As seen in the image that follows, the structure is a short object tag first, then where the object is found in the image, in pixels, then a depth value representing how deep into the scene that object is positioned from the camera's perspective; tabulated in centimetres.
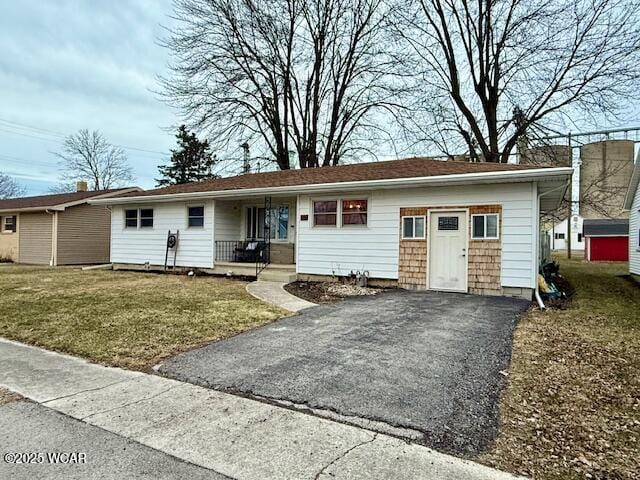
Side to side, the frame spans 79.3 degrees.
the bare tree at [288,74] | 1927
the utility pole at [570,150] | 1590
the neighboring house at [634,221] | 1359
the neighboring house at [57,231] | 1780
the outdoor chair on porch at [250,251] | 1279
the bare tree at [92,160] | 3516
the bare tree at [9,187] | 4075
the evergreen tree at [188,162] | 3331
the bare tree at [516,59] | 1423
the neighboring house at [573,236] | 4228
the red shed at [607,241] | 2494
